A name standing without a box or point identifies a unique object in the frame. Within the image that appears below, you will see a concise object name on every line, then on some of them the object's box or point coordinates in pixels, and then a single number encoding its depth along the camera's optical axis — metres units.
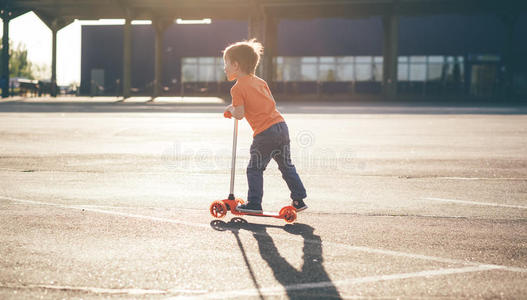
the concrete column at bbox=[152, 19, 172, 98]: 40.05
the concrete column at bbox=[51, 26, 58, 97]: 39.84
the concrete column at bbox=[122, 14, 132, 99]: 36.28
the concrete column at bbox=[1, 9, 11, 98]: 36.28
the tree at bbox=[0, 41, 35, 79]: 75.13
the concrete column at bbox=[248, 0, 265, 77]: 35.50
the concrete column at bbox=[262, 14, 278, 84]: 36.59
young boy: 5.00
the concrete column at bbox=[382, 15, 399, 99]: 34.16
